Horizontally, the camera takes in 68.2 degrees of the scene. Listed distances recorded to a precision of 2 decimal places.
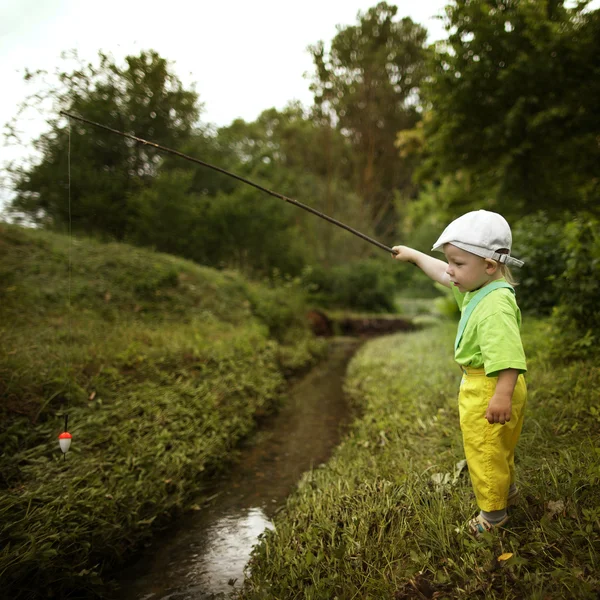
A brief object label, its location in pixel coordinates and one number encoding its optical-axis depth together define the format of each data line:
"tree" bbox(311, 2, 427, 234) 19.16
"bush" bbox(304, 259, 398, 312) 17.48
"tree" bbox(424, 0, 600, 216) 6.42
